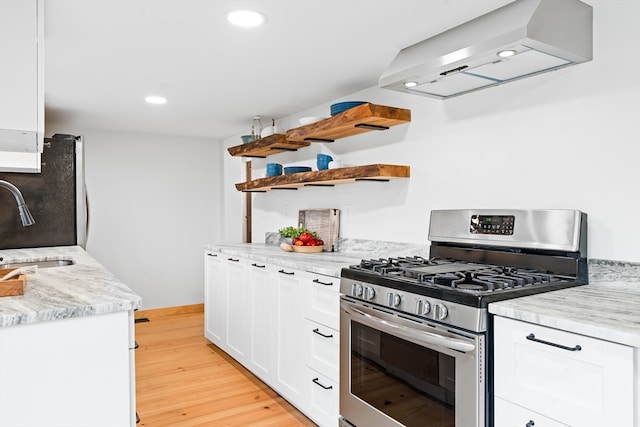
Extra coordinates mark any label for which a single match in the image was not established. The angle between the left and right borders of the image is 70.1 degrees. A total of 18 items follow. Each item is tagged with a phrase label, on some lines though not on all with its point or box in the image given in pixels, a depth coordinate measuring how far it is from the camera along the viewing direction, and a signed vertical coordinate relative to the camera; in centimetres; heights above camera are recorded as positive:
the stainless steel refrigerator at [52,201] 356 +13
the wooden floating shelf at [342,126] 274 +61
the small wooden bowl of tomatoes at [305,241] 345 -19
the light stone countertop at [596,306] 130 -30
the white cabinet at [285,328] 250 -73
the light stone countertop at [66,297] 140 -28
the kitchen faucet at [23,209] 197 +3
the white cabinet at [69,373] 137 -50
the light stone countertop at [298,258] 255 -27
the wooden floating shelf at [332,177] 281 +28
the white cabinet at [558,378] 127 -49
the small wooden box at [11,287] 161 -25
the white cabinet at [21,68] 162 +54
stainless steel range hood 175 +70
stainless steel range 167 -37
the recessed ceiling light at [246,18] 203 +91
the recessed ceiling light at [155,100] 355 +93
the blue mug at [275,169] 399 +42
